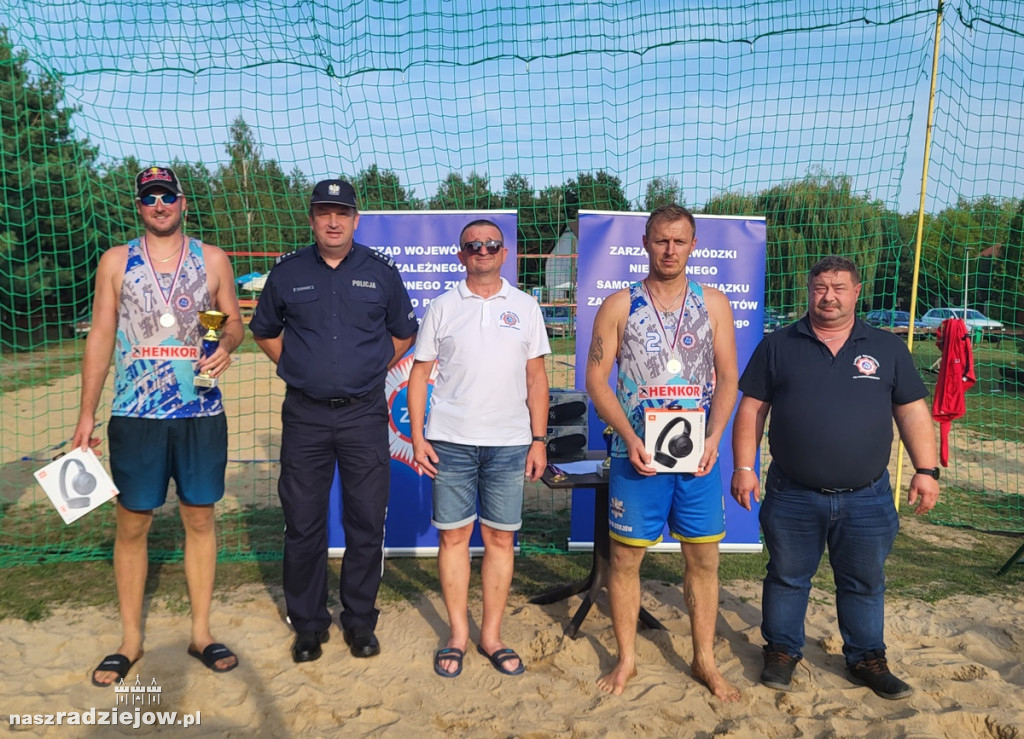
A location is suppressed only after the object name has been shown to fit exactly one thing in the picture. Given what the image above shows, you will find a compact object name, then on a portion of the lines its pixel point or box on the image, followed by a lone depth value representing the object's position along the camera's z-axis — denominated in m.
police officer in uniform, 3.18
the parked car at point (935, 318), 19.23
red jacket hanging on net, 4.82
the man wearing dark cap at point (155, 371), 3.04
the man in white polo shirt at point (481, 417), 3.17
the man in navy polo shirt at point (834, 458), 3.00
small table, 3.53
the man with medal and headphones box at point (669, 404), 2.92
